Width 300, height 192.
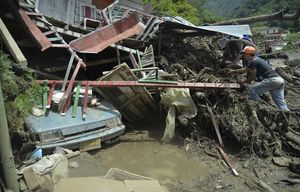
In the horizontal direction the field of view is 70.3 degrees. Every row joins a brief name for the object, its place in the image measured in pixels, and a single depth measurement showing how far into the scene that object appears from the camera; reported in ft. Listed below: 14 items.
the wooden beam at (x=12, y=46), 11.63
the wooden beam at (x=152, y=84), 14.49
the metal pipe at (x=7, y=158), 7.87
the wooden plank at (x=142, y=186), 8.04
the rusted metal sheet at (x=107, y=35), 16.21
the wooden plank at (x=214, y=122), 14.78
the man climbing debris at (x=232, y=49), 20.16
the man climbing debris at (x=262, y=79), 15.10
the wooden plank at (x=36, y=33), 14.95
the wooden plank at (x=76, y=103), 13.34
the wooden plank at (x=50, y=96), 13.16
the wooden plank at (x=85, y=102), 13.39
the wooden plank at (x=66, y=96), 13.40
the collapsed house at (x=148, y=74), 14.39
